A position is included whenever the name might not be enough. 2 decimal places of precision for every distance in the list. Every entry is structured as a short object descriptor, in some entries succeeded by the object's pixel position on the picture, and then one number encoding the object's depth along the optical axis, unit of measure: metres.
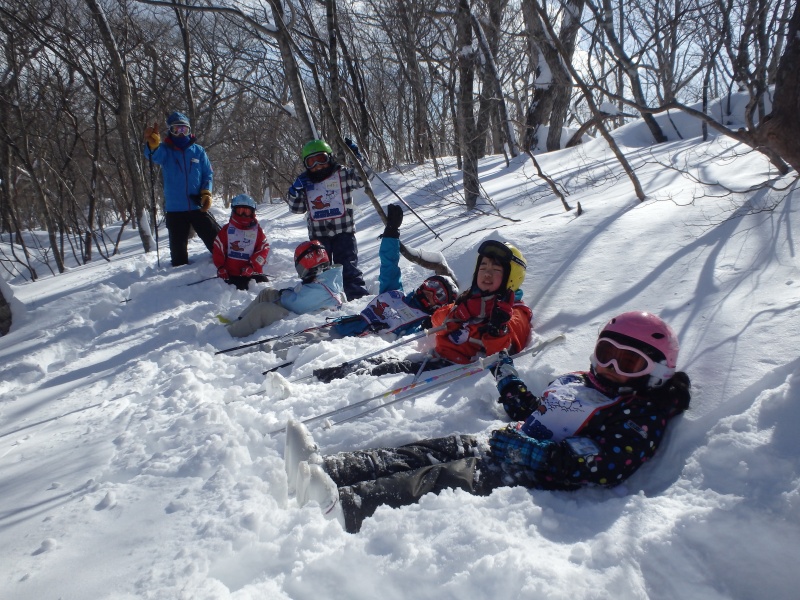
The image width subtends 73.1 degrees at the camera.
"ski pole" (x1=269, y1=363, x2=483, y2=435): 2.79
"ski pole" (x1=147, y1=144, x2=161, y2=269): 9.69
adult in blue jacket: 6.91
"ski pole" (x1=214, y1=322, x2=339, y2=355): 4.32
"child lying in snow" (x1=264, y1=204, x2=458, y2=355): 4.59
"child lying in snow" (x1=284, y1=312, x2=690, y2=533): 2.15
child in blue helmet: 6.44
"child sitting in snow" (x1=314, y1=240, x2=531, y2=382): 3.63
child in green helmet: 6.24
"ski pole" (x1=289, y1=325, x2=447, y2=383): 3.65
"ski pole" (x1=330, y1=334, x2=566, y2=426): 2.84
